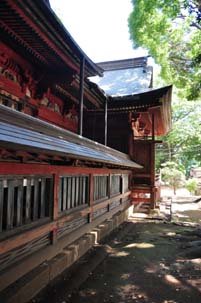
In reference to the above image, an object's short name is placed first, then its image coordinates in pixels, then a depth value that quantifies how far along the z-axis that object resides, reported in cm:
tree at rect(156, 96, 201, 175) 2636
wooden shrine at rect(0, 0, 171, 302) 405
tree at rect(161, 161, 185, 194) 2780
